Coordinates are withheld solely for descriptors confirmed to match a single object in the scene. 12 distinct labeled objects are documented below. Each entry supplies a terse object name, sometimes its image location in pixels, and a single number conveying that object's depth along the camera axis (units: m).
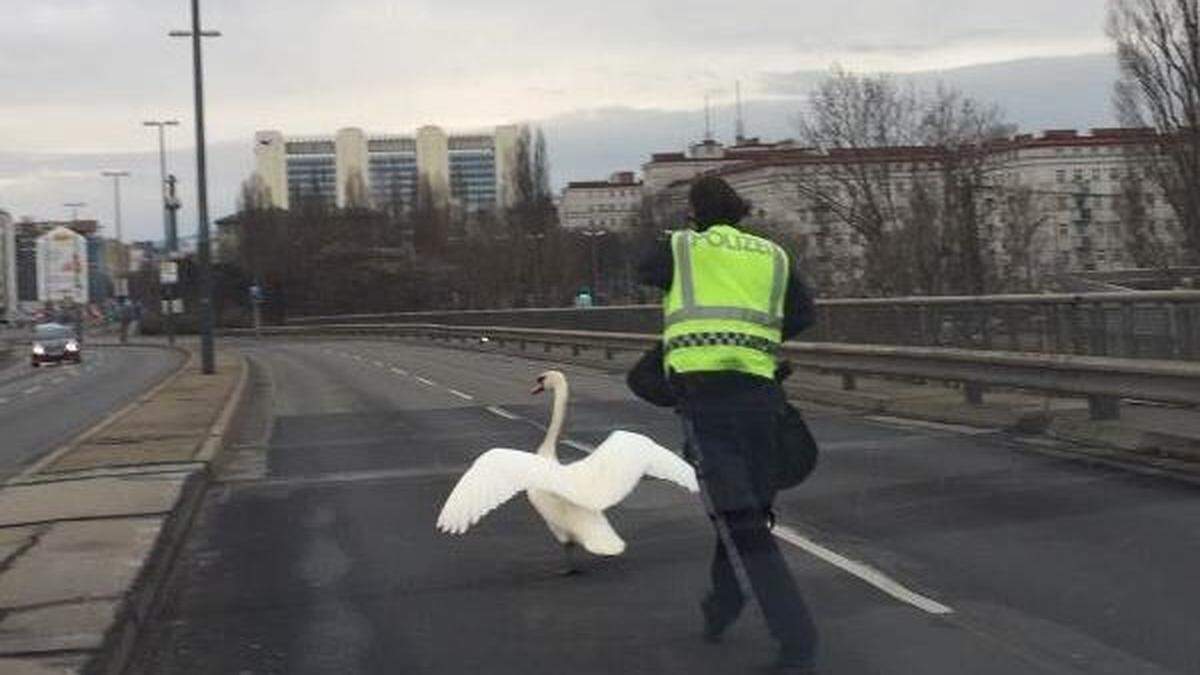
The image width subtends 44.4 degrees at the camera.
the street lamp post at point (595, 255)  98.89
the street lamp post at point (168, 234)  49.95
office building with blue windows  157.88
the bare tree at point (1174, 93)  37.03
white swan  7.53
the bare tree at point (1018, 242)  46.62
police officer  5.77
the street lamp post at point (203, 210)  32.56
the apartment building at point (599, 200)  167.38
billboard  106.38
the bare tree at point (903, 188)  42.72
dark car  56.66
